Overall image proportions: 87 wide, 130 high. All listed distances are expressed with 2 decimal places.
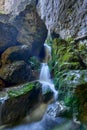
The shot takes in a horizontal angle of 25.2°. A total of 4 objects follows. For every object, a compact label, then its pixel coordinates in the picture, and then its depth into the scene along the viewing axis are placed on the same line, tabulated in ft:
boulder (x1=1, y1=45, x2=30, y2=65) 31.08
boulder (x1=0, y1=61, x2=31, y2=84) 28.25
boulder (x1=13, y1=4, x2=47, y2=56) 38.37
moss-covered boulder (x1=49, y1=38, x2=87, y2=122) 20.36
